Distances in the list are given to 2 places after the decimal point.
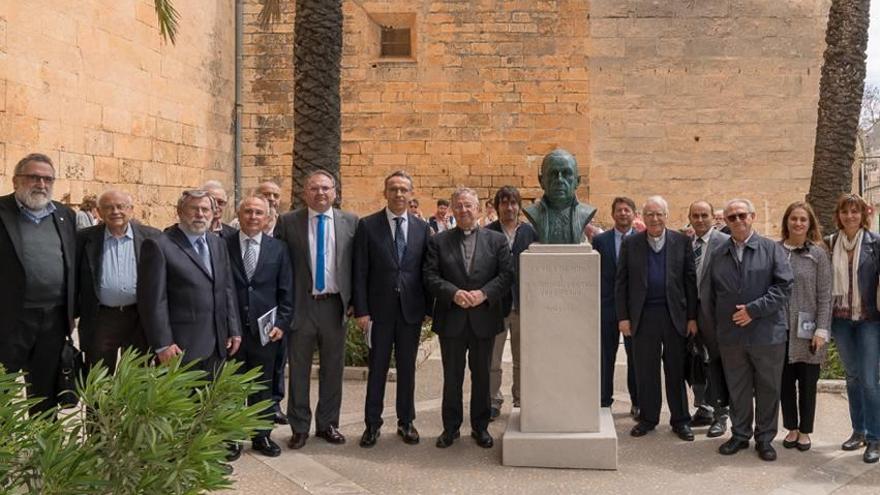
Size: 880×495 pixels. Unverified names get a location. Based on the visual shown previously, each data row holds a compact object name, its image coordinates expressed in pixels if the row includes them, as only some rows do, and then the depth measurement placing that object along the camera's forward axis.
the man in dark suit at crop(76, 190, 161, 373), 4.88
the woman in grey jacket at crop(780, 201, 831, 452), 5.16
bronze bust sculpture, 5.26
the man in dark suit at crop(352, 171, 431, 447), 5.45
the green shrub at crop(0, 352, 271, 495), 2.64
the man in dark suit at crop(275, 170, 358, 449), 5.41
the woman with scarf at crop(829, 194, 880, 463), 5.09
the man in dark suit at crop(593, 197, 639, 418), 6.21
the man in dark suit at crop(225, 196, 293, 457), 5.17
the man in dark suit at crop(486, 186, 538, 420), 6.05
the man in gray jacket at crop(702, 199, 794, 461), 5.10
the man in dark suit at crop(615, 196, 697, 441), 5.57
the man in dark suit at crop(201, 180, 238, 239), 5.92
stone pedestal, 5.02
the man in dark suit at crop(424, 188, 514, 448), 5.35
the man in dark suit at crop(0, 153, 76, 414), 4.50
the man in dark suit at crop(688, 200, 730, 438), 5.57
